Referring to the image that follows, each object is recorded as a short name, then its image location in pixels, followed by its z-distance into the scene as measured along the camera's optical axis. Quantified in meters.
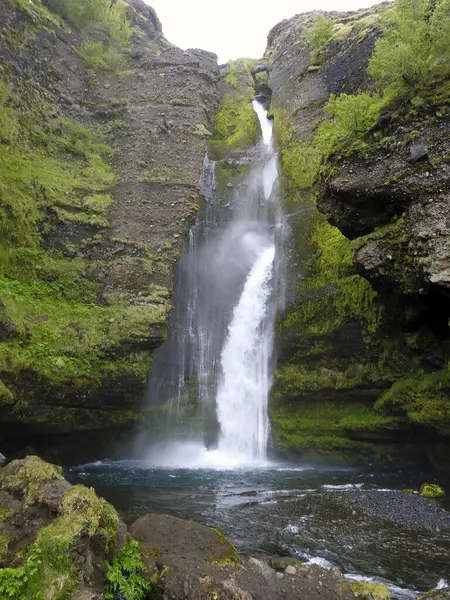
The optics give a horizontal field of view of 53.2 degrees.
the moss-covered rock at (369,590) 5.80
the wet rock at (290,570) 6.26
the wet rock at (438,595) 6.12
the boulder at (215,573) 5.56
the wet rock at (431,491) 12.50
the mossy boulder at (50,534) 4.81
